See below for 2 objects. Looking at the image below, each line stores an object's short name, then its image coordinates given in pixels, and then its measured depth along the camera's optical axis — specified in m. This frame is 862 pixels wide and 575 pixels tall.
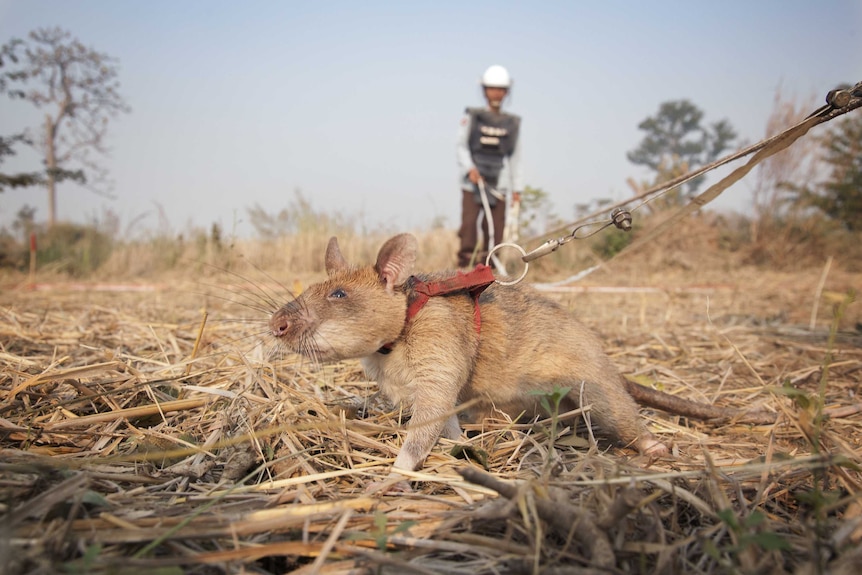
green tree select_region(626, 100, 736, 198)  52.03
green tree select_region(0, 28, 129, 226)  21.70
